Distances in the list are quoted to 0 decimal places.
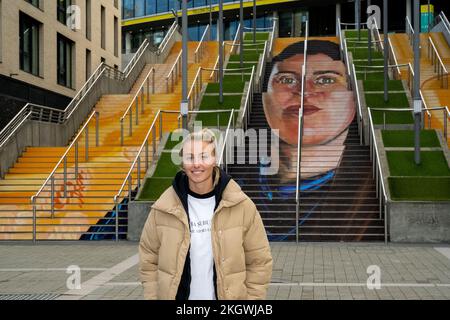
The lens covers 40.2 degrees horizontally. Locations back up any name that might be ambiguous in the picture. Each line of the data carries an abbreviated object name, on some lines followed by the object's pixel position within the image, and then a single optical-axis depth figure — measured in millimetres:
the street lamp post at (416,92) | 15461
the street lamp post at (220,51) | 21766
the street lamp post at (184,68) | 16531
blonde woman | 3445
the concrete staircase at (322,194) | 14211
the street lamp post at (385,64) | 20750
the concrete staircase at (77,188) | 14984
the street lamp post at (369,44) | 26562
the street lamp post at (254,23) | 33625
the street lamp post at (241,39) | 26953
